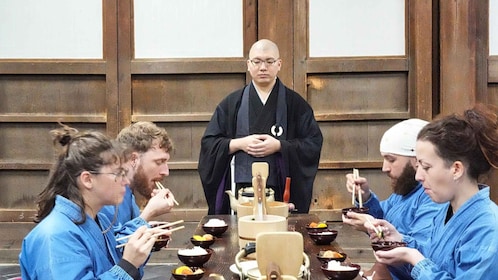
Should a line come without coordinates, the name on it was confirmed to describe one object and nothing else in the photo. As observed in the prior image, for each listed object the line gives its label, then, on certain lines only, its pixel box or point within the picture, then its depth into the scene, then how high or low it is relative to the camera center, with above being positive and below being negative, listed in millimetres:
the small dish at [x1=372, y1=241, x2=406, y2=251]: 2635 -424
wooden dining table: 2613 -483
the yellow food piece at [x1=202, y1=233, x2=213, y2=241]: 3046 -443
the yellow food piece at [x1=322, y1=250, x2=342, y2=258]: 2717 -464
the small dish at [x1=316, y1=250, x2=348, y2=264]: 2689 -470
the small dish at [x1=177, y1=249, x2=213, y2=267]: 2634 -460
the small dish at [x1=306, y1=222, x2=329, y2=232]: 3260 -437
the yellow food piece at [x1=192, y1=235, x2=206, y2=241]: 3041 -442
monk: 4535 -43
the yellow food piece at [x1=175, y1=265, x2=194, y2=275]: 2477 -470
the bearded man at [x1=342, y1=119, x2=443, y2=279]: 3295 -246
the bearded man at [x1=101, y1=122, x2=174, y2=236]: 3488 -145
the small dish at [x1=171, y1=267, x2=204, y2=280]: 2445 -482
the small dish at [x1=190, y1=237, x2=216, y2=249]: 3014 -458
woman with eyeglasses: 2354 -272
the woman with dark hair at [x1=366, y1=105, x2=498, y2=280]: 2467 -177
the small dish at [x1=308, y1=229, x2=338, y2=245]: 3053 -447
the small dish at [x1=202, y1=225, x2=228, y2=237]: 3311 -445
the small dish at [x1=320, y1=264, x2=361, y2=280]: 2438 -479
